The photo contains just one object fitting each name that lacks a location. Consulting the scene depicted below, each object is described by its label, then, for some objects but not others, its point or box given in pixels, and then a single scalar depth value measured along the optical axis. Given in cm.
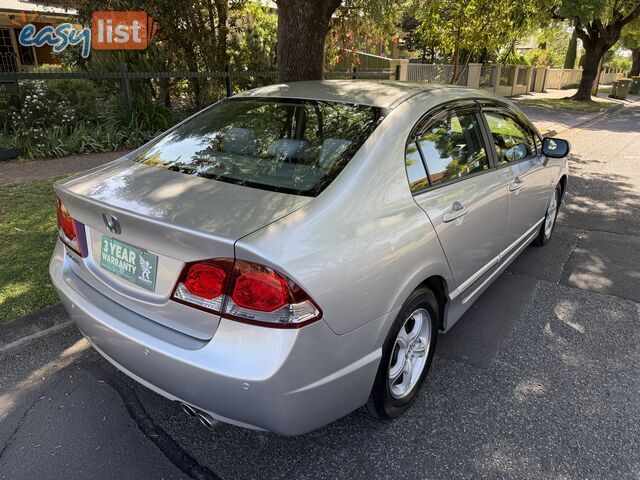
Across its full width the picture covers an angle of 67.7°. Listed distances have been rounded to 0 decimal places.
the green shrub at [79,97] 896
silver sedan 182
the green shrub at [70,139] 773
